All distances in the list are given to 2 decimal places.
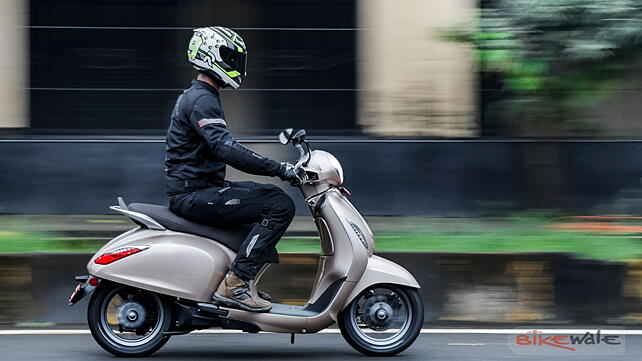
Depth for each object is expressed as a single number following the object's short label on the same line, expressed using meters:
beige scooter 6.82
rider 6.79
